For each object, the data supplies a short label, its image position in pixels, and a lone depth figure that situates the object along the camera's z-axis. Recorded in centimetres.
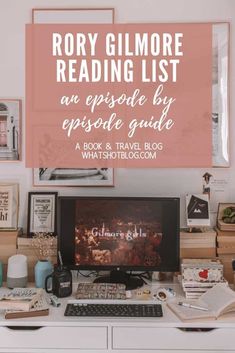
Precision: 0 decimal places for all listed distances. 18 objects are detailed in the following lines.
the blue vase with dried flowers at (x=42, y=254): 234
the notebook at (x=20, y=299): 203
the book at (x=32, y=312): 200
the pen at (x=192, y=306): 206
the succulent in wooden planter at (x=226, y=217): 243
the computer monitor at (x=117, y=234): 237
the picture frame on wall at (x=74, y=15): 250
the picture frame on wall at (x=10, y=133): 253
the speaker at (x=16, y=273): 234
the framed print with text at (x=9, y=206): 250
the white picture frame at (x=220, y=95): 248
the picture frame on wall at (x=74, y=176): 254
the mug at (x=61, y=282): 220
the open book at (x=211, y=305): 199
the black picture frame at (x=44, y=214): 253
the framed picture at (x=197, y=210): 246
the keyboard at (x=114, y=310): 201
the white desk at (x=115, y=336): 196
